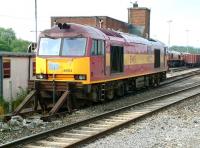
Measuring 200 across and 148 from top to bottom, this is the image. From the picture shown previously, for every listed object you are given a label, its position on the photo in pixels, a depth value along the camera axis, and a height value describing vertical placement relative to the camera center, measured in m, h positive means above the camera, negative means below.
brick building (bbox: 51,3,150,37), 56.38 +4.30
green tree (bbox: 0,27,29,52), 87.06 +2.91
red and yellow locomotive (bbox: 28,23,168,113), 16.14 -0.28
